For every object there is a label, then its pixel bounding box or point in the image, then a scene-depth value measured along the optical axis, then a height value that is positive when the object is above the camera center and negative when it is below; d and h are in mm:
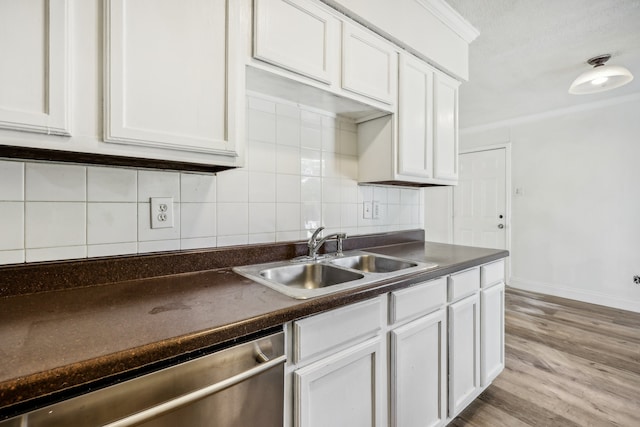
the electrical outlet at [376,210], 1983 +4
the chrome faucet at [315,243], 1505 -169
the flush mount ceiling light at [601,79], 2039 +960
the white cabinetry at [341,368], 882 -524
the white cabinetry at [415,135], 1667 +465
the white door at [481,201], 4023 +149
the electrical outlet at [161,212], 1155 -7
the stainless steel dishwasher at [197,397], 551 -407
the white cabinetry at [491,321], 1674 -661
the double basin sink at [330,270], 1146 -276
